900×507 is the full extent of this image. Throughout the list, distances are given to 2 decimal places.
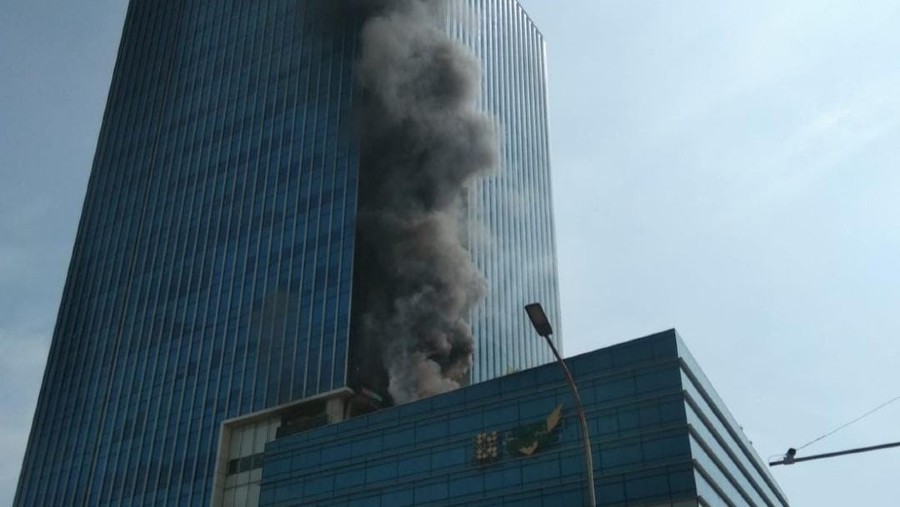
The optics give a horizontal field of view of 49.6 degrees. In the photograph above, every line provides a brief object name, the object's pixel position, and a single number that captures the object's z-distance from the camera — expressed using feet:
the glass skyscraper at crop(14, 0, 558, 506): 204.64
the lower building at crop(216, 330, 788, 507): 121.29
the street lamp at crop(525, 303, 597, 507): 70.49
